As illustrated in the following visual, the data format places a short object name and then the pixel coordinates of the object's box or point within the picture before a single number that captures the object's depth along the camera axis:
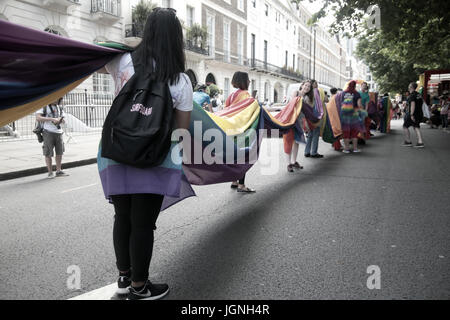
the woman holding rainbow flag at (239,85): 5.63
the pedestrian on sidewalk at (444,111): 20.42
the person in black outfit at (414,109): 11.44
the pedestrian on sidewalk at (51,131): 6.96
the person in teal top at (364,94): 12.96
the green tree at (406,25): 12.04
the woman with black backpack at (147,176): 2.37
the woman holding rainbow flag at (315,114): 8.17
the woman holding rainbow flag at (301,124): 7.41
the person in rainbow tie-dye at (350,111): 10.18
